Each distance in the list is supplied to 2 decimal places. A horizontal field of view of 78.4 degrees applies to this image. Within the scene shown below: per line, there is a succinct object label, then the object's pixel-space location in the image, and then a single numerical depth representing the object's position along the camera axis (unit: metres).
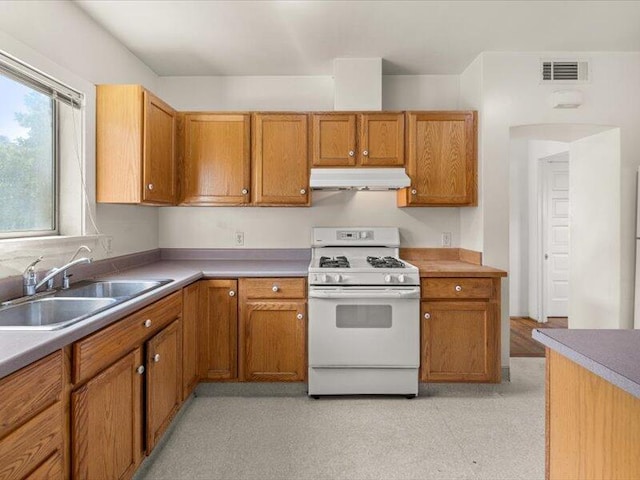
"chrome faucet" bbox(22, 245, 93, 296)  1.85
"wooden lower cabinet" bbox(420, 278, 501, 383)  2.73
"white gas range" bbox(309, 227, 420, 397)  2.68
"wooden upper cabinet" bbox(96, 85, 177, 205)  2.47
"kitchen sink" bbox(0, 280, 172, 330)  1.61
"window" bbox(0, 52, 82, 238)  1.93
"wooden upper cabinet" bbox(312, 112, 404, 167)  3.06
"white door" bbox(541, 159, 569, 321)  4.88
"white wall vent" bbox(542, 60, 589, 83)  3.01
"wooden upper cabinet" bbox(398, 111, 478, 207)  3.04
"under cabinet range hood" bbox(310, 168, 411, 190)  2.97
